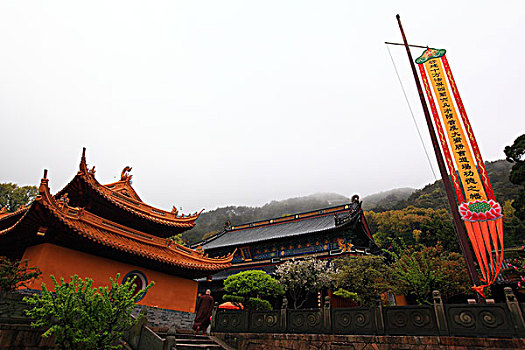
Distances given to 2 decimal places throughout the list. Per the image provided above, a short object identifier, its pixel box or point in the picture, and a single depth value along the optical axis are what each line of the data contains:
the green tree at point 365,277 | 13.91
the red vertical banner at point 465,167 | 9.69
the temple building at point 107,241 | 11.62
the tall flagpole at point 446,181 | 9.42
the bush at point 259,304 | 15.31
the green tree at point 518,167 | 22.56
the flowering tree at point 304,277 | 17.23
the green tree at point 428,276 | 11.34
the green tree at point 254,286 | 15.63
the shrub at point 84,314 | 6.82
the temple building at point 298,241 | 22.61
